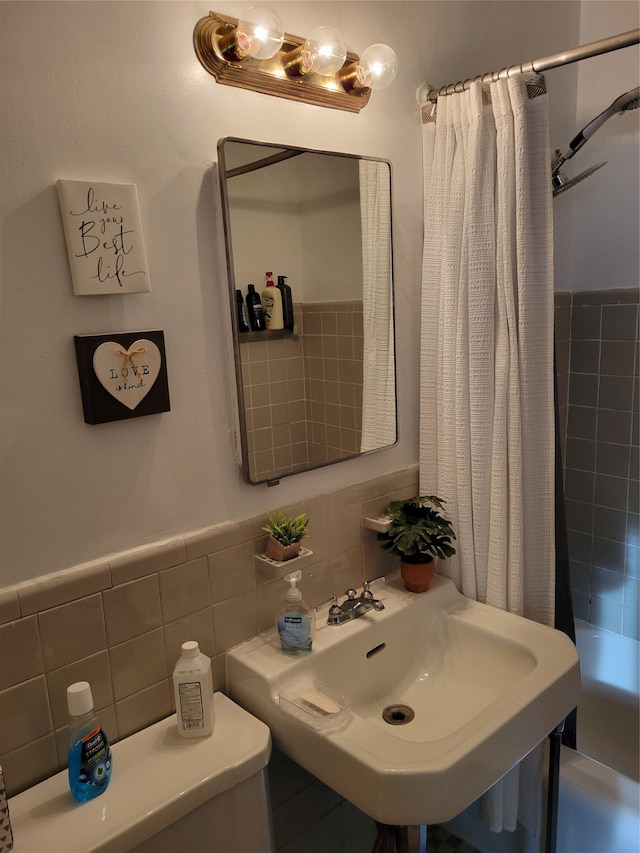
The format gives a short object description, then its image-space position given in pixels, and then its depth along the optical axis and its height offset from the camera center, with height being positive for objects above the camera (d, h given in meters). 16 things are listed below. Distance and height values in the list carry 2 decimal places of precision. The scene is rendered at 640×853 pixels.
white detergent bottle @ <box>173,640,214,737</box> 1.13 -0.66
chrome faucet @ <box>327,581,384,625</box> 1.42 -0.66
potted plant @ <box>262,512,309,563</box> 1.30 -0.45
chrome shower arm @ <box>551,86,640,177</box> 1.83 +0.54
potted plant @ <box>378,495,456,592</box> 1.51 -0.54
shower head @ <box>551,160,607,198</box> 1.87 +0.38
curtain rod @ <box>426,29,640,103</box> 1.28 +0.54
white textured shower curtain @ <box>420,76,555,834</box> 1.47 -0.10
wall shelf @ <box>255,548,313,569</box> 1.30 -0.50
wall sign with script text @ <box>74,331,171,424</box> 1.05 -0.08
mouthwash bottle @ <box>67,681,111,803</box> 1.00 -0.66
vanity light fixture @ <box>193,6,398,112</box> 1.12 +0.50
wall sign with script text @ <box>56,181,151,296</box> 1.01 +0.16
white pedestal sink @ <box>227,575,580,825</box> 1.02 -0.75
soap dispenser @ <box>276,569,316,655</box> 1.28 -0.62
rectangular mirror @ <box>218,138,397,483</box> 1.25 +0.04
